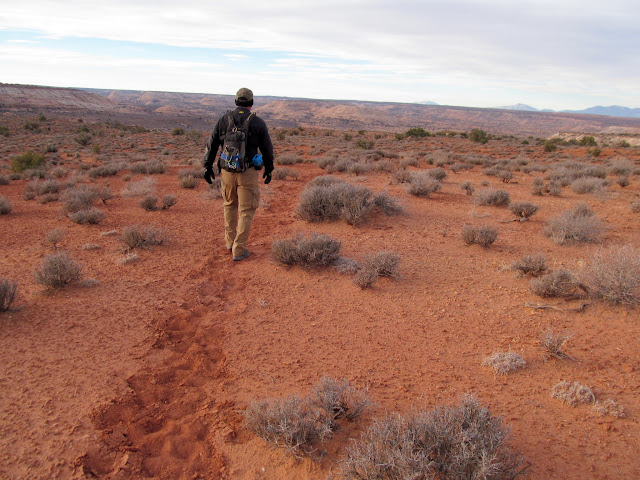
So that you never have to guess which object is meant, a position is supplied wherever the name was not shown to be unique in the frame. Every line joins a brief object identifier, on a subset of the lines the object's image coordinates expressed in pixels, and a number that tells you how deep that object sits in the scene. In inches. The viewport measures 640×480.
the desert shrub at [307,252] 206.2
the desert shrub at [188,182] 425.7
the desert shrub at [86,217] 271.0
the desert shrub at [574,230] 248.8
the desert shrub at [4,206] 293.4
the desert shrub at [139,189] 370.6
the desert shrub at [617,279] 158.9
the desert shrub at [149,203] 322.3
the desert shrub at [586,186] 413.1
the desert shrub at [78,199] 297.6
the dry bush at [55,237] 223.1
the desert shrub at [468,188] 417.7
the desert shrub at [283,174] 495.8
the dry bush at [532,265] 198.8
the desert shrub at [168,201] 327.9
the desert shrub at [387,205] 309.1
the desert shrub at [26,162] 514.8
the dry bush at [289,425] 89.9
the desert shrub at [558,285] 173.2
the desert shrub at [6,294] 144.3
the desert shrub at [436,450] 75.2
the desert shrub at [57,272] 164.6
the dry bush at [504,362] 125.3
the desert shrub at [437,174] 488.7
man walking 196.7
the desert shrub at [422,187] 382.6
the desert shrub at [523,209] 307.1
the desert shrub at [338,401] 99.1
